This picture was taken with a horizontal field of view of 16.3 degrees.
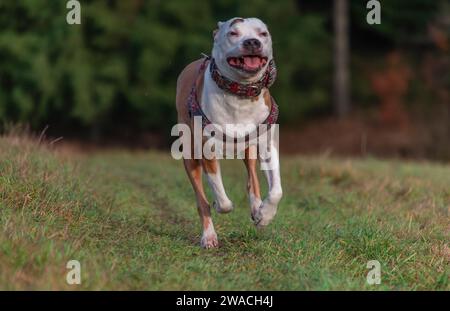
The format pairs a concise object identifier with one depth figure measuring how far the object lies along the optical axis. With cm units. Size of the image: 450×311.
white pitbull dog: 1189
